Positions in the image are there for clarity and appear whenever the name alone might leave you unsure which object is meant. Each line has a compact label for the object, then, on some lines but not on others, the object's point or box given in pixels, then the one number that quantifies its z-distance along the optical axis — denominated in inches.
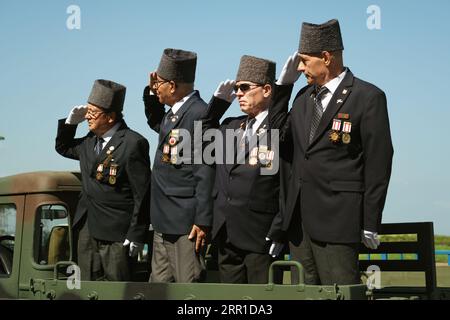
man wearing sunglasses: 398.6
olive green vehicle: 440.5
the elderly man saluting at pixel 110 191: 453.1
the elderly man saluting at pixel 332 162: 358.6
